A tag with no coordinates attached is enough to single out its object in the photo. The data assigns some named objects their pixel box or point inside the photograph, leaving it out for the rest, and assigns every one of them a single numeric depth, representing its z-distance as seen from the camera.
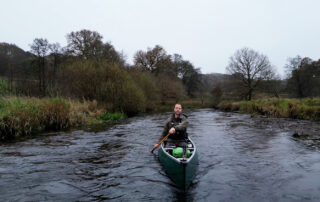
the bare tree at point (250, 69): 34.22
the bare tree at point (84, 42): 33.22
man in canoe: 7.38
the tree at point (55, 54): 30.45
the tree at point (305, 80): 34.31
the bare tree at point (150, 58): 44.41
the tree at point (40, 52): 28.73
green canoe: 4.99
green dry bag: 6.12
